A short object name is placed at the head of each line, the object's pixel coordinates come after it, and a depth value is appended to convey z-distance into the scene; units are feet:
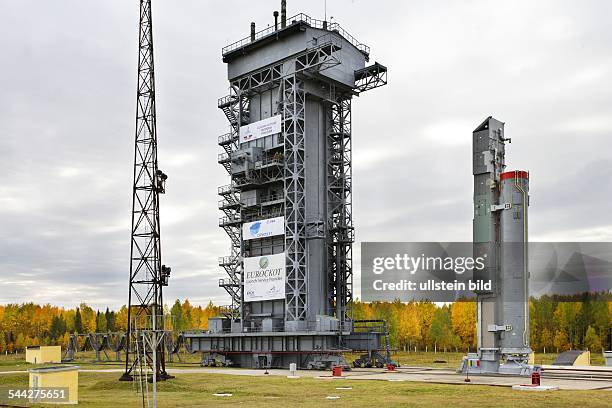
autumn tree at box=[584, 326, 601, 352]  311.88
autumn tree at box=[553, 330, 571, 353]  332.80
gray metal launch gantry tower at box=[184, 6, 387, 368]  224.53
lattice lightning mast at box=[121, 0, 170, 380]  151.12
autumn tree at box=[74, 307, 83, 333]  539.49
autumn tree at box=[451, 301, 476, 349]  363.15
